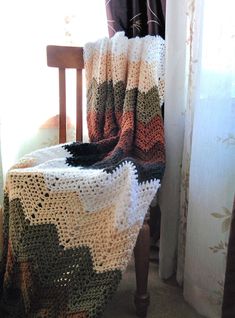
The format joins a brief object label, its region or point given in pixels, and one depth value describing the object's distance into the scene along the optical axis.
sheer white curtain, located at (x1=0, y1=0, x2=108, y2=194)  1.14
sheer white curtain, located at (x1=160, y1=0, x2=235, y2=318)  0.76
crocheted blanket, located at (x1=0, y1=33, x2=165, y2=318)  0.68
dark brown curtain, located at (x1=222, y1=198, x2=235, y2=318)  0.66
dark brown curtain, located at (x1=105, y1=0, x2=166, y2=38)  1.02
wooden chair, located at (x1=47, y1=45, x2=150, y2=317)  0.84
